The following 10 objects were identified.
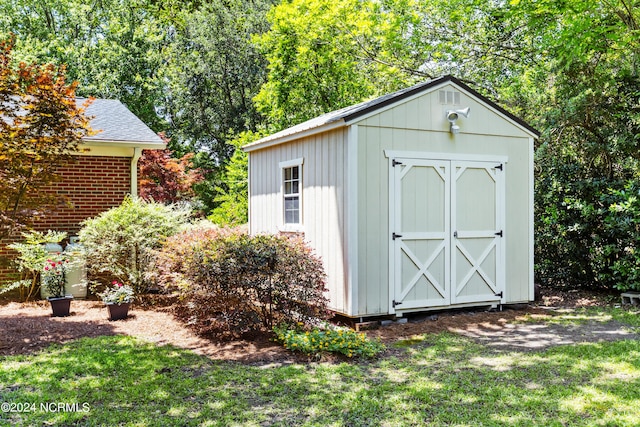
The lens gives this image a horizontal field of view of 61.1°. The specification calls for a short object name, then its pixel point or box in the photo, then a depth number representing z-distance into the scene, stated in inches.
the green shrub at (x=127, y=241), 328.2
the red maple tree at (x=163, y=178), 633.0
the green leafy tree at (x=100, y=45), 815.7
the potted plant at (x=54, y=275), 315.7
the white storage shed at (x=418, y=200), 272.1
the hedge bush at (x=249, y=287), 243.0
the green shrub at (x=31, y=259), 319.3
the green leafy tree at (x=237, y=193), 665.6
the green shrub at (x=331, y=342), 214.4
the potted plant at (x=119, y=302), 285.0
